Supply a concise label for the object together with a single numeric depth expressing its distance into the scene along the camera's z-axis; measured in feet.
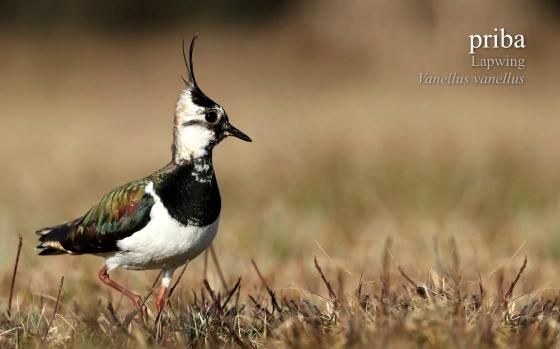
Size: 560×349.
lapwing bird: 31.40
